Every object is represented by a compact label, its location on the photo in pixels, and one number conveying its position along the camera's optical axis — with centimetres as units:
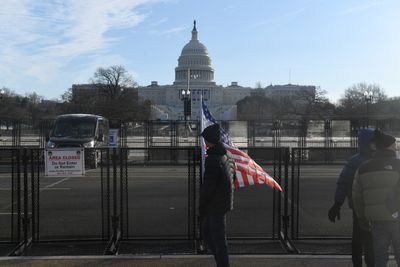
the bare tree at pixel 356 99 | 8474
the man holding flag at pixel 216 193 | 593
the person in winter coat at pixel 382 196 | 522
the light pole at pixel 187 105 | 3127
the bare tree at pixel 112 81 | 9994
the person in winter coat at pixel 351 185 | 590
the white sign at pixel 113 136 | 2385
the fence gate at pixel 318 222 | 812
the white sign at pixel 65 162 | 809
